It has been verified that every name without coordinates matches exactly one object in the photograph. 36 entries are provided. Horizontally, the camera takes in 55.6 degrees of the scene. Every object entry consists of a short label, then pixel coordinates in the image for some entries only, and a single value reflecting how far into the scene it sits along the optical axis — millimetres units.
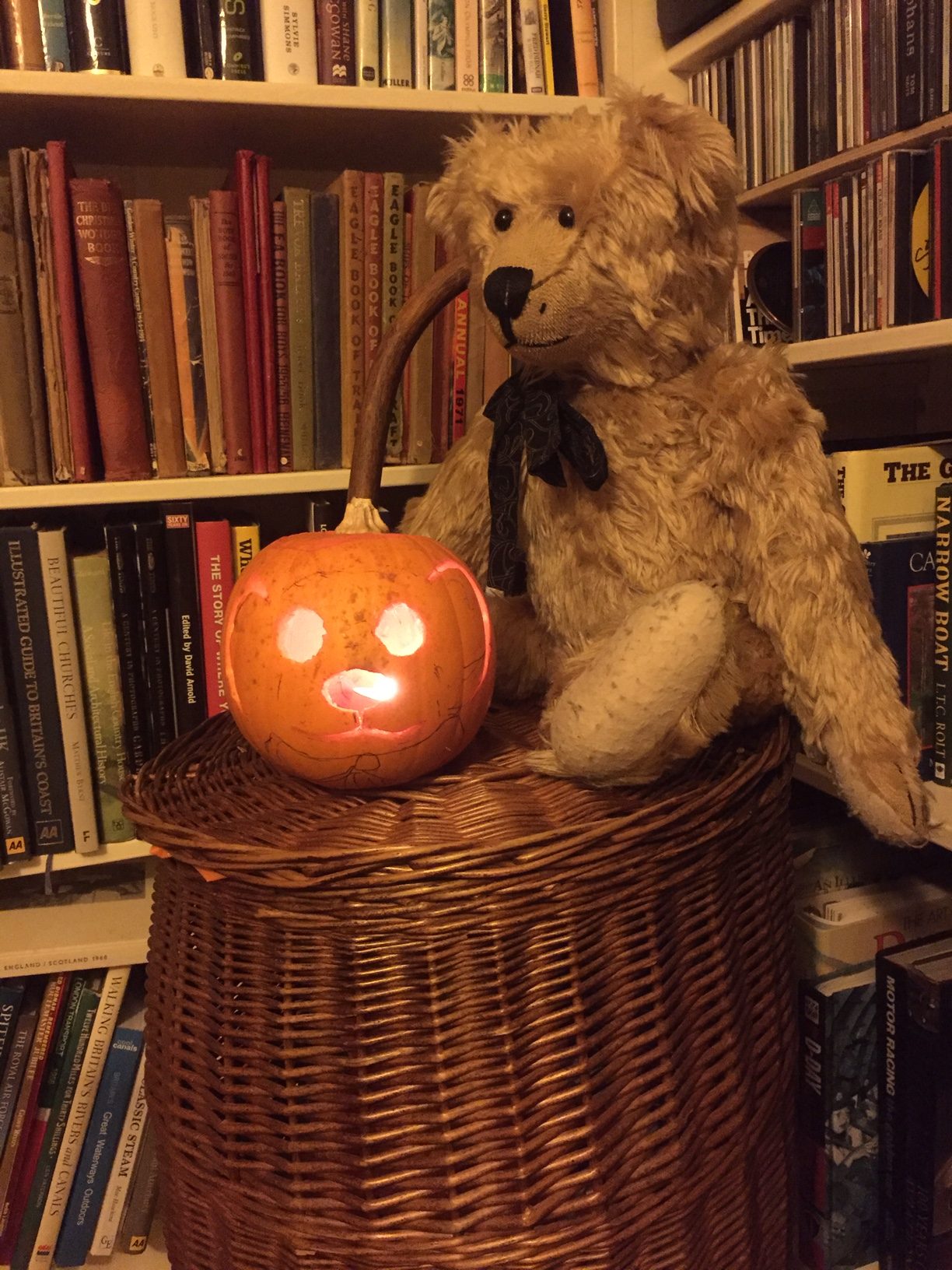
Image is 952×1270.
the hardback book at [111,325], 831
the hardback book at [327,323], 898
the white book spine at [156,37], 833
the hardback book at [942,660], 809
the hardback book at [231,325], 874
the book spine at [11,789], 872
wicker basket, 527
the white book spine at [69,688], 869
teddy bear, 585
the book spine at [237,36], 858
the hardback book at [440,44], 914
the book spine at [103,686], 887
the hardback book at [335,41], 881
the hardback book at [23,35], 808
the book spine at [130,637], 888
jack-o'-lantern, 560
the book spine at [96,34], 823
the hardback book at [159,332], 856
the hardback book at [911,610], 818
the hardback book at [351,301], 900
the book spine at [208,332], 875
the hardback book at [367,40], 891
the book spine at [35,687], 859
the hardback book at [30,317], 814
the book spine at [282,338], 892
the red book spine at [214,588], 914
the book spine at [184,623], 900
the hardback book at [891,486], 805
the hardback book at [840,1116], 840
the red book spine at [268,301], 875
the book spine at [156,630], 896
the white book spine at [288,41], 865
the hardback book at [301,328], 889
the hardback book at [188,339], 873
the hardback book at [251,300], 867
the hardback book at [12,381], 822
